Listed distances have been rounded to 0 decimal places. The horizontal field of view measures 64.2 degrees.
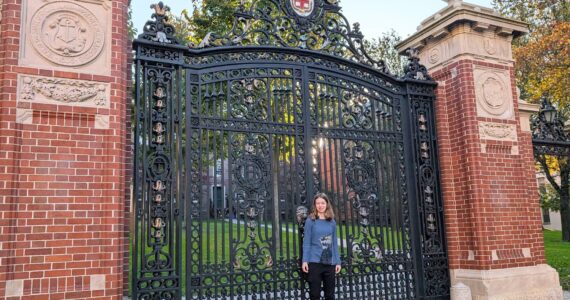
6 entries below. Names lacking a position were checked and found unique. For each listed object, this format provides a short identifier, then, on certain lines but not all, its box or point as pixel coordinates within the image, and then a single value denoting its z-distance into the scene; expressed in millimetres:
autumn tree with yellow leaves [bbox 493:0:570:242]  14078
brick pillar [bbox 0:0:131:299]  4156
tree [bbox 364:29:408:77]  17716
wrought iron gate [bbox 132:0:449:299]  5277
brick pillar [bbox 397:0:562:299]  6734
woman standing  5531
